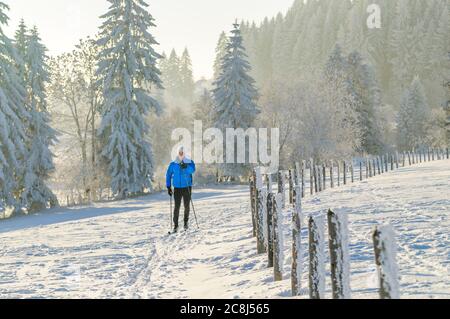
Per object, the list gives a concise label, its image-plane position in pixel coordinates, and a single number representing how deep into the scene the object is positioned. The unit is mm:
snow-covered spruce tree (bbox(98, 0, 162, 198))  29266
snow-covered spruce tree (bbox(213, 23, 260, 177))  38812
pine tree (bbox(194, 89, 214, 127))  54275
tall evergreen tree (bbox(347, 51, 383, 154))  51156
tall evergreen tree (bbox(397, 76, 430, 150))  67938
